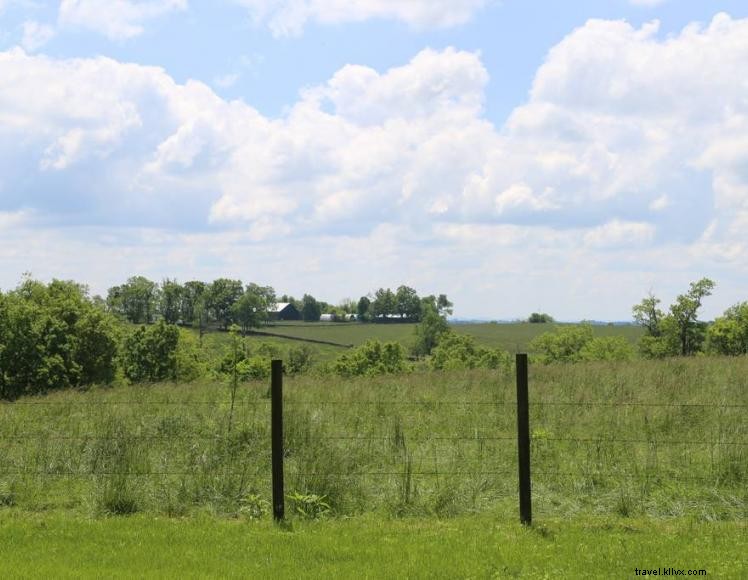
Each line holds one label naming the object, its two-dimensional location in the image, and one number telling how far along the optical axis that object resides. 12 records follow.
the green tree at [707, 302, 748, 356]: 46.81
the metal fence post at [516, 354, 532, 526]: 9.17
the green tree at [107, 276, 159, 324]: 132.12
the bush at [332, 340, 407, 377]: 54.56
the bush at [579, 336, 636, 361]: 47.56
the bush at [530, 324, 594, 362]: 67.62
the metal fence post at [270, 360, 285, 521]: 9.39
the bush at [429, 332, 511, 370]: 59.23
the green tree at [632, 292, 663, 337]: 59.34
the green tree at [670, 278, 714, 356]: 54.91
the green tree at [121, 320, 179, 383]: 50.94
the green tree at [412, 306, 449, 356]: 110.50
